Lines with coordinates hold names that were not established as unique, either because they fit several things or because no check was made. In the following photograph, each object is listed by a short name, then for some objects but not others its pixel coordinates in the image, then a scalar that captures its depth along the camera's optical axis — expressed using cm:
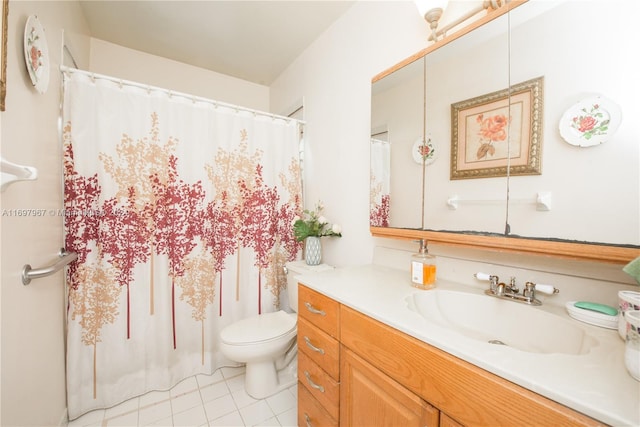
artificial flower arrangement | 178
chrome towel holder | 91
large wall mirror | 69
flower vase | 177
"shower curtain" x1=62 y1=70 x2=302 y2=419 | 136
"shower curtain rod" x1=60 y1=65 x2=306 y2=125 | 131
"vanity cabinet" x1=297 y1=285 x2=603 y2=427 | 51
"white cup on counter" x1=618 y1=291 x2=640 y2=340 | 57
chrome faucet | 81
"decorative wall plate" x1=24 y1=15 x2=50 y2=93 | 91
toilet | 142
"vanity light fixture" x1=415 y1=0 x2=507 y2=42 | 102
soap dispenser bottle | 102
